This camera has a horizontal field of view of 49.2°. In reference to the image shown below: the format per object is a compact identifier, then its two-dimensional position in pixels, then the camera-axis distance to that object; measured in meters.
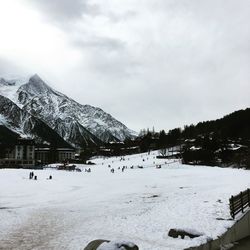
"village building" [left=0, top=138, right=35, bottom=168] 125.93
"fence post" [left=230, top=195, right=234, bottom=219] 16.82
